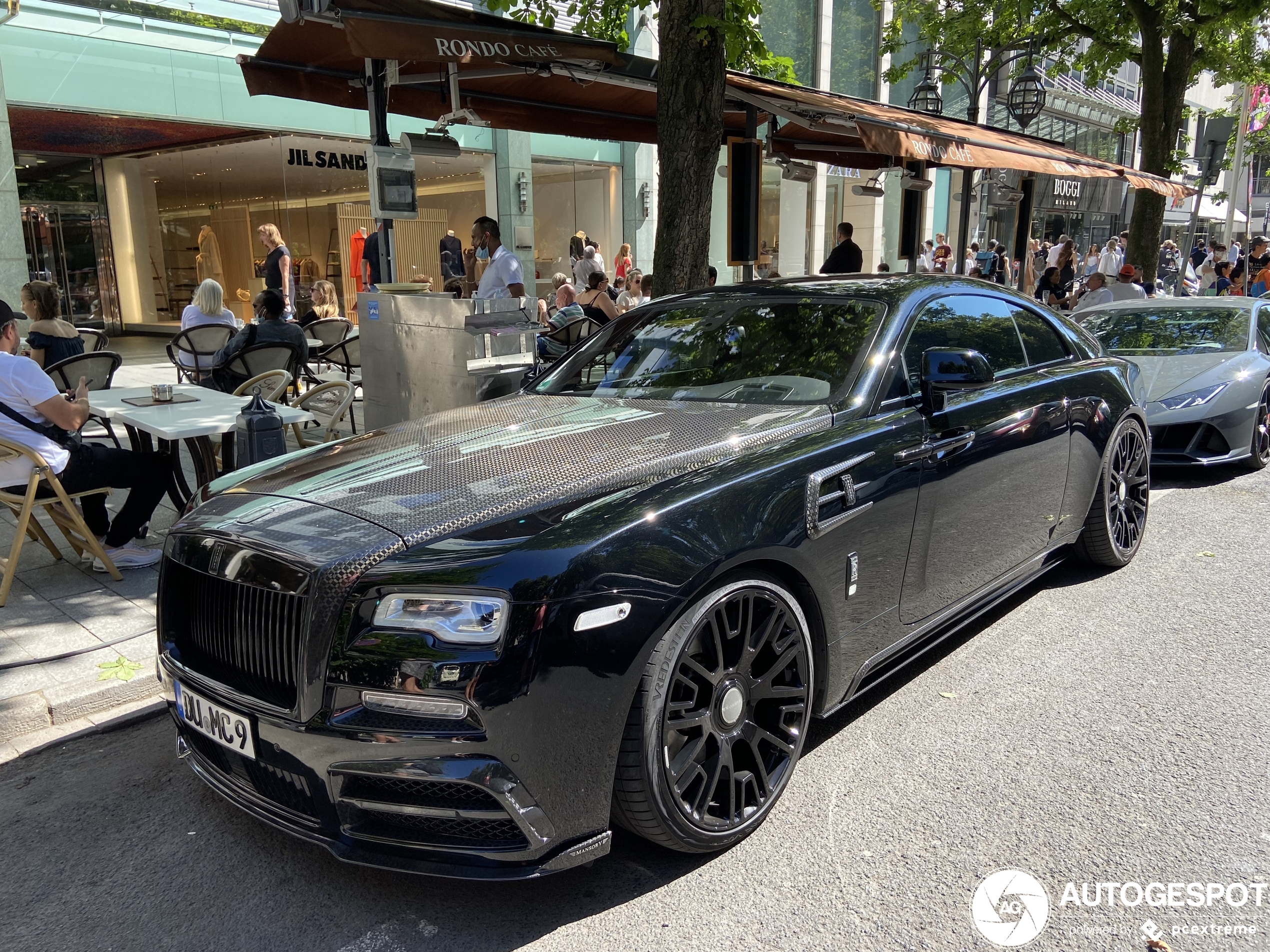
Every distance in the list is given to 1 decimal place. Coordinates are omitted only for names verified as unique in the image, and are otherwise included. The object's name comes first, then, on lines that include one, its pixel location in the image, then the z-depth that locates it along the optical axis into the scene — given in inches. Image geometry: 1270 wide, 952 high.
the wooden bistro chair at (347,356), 365.4
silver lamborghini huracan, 275.9
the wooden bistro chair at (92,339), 336.2
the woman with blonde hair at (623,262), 660.1
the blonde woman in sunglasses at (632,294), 495.5
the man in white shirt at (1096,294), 445.4
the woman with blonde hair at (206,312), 327.6
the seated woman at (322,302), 473.1
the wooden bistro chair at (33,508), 181.2
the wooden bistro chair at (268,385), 254.7
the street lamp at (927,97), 621.3
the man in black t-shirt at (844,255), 478.9
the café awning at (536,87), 231.3
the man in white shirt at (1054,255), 754.8
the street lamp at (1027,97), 582.6
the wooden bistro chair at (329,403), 242.4
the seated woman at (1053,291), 610.2
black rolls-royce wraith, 89.7
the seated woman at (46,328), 274.2
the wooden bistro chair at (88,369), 268.1
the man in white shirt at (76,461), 182.5
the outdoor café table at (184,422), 194.9
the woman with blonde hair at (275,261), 427.5
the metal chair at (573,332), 383.9
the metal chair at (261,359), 287.4
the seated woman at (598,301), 417.1
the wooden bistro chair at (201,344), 323.6
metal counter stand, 241.9
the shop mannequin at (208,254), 738.2
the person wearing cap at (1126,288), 451.5
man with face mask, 335.9
